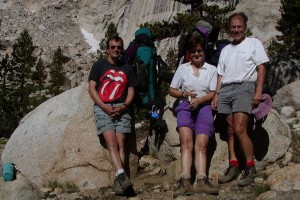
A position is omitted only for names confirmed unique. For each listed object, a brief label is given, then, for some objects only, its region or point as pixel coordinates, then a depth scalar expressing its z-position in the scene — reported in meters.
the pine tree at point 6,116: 13.84
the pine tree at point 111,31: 45.28
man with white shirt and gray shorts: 5.81
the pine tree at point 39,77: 46.39
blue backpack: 6.83
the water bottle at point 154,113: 6.80
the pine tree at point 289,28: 22.56
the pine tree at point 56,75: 45.89
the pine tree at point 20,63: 41.16
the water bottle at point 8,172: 6.31
